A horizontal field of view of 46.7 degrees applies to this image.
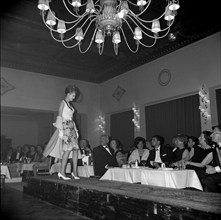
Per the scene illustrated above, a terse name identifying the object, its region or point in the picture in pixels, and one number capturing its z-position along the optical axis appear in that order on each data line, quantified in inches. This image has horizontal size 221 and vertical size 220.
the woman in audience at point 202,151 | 164.4
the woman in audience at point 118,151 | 208.8
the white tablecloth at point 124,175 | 151.3
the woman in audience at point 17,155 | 331.4
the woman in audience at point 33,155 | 323.3
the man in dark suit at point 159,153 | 177.5
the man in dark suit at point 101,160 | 175.3
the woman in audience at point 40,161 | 270.7
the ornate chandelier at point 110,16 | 130.9
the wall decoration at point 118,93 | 327.6
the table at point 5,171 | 240.2
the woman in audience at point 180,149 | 177.3
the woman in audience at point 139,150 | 230.4
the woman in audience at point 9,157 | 311.5
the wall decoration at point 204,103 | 230.1
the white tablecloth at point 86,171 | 209.5
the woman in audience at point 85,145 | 251.8
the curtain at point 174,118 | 247.8
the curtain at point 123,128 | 320.5
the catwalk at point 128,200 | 69.2
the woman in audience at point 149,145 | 241.0
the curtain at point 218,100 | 224.4
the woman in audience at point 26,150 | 337.5
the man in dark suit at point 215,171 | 130.0
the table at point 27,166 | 275.1
